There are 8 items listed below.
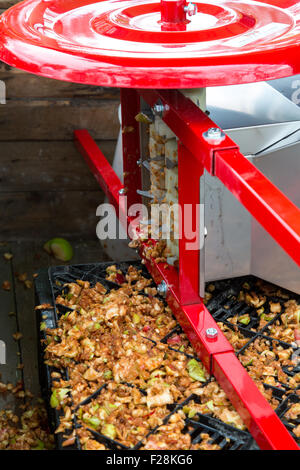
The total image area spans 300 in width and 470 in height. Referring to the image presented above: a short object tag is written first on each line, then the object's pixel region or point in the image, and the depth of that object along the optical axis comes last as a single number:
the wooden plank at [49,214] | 3.09
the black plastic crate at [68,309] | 1.62
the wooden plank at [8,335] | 2.32
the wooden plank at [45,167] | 2.97
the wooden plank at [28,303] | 2.38
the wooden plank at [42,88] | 2.79
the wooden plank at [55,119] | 2.87
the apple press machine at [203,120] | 1.51
